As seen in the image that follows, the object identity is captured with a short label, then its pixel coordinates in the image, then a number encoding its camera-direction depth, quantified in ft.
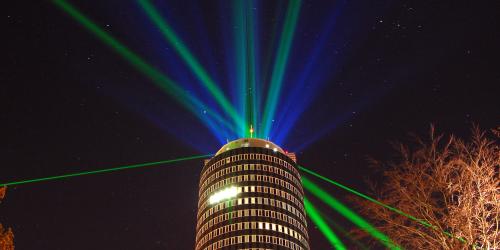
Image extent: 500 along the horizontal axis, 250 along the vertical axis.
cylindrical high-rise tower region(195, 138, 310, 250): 359.05
